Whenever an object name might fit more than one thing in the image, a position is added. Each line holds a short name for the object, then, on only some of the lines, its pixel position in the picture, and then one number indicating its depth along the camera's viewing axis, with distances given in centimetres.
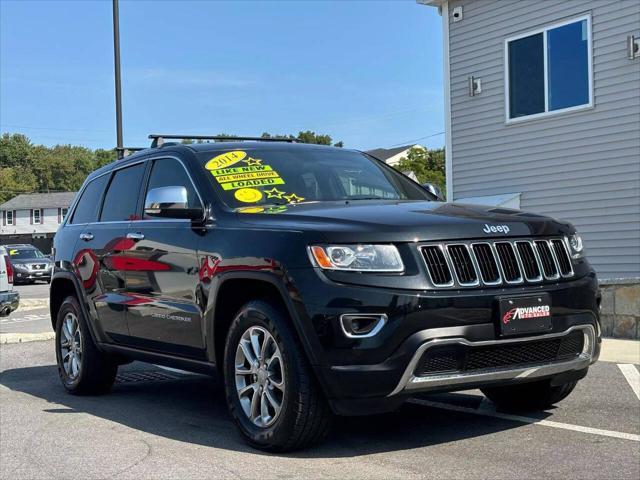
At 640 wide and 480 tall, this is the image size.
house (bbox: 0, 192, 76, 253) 7981
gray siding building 1264
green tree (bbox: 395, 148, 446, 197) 5150
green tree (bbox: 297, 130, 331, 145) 6356
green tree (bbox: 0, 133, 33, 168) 10862
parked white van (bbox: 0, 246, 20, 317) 1290
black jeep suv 429
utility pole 1780
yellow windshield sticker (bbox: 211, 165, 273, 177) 570
